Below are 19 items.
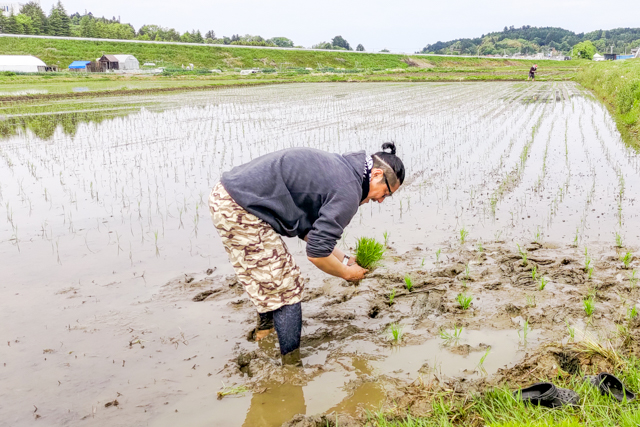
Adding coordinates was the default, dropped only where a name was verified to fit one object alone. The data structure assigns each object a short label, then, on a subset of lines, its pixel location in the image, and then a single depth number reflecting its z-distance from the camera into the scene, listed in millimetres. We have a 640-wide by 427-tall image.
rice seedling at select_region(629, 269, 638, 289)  3541
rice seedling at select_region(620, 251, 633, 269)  3891
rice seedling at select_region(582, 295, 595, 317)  3156
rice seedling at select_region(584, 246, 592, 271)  3834
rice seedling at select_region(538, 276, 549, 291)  3557
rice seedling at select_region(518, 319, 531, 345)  2938
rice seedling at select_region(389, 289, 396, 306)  3512
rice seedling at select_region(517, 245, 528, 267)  4028
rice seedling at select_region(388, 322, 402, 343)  3000
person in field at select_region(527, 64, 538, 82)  29095
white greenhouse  37919
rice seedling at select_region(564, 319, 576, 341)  2861
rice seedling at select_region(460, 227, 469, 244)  4625
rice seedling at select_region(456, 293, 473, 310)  3338
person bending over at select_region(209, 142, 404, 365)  2318
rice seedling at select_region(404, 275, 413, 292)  3652
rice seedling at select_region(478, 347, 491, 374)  2655
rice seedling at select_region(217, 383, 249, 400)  2539
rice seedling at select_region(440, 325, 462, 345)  2982
